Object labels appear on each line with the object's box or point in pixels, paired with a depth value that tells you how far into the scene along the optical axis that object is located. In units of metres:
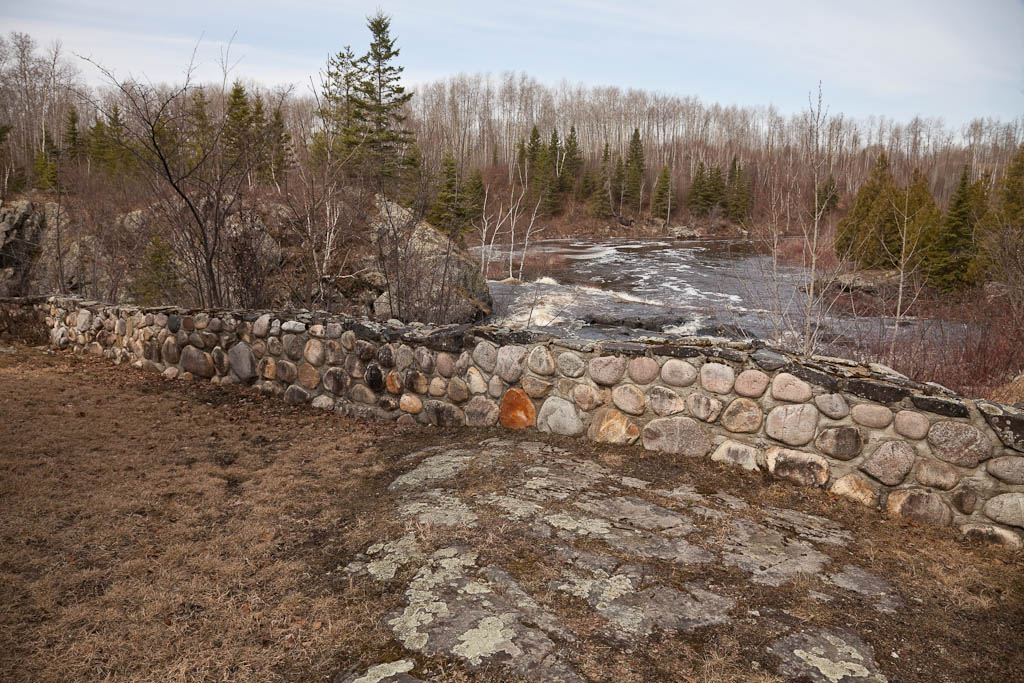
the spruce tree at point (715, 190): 47.62
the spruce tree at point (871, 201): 20.47
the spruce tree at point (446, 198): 18.97
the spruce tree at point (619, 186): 48.78
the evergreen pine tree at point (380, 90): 26.27
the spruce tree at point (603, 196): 47.22
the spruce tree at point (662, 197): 48.00
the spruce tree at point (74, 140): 30.06
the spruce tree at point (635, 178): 49.97
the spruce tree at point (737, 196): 45.03
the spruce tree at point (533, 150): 49.69
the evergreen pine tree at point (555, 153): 51.62
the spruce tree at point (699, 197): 47.78
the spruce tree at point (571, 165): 50.56
